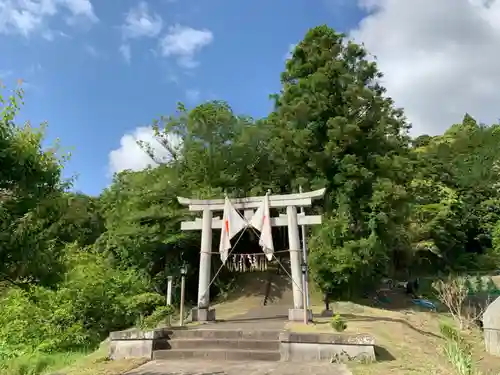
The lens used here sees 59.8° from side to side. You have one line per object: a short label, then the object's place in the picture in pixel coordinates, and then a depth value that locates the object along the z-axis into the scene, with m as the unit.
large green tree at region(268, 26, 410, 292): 16.42
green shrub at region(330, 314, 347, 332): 8.74
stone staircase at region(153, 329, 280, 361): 8.27
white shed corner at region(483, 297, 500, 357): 11.09
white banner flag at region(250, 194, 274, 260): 11.86
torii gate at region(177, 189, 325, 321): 11.73
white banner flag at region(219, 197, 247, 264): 12.34
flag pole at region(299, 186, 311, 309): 11.13
